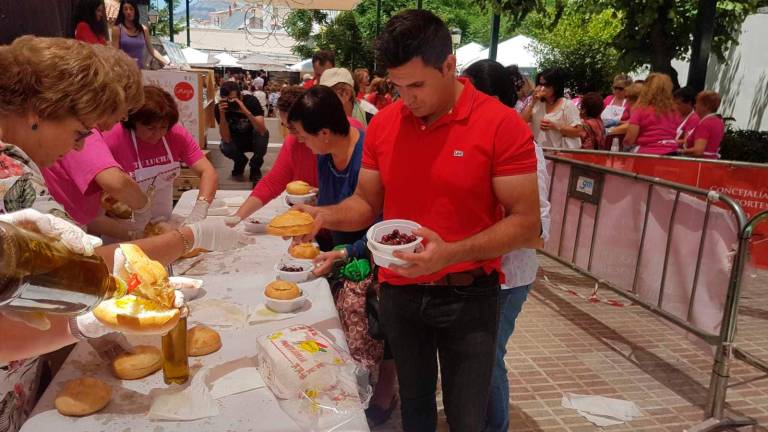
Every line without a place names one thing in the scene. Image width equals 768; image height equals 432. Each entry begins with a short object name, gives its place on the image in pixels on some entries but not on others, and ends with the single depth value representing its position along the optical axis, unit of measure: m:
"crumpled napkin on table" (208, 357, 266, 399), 1.76
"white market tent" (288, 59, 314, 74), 30.16
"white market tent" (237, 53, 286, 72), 33.69
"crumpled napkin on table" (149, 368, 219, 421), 1.61
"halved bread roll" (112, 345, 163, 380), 1.78
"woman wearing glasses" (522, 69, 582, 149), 5.91
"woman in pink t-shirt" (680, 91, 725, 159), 6.64
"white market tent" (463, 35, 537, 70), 15.40
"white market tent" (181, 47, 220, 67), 23.22
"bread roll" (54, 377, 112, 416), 1.60
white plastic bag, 1.68
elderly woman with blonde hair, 1.39
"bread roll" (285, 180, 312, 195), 4.07
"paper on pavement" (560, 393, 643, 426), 3.48
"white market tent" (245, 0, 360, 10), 9.63
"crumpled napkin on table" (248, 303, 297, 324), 2.26
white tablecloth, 1.58
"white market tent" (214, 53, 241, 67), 32.53
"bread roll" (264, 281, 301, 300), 2.34
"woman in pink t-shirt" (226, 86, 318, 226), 3.83
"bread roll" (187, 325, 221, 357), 1.96
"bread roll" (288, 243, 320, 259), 2.93
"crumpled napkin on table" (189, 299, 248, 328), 2.22
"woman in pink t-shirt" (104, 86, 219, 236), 3.30
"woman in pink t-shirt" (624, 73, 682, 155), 6.67
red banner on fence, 5.29
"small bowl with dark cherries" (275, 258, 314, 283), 2.63
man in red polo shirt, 2.00
